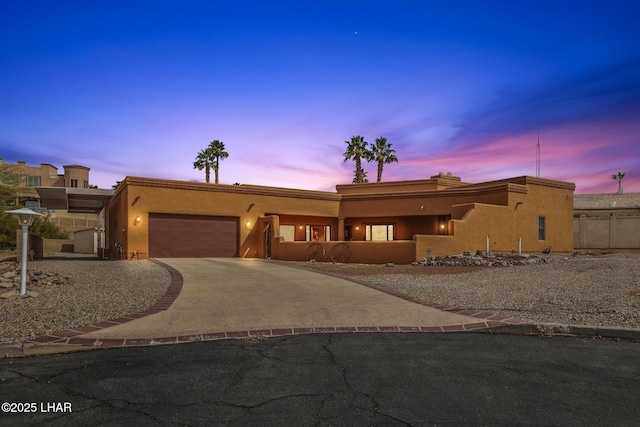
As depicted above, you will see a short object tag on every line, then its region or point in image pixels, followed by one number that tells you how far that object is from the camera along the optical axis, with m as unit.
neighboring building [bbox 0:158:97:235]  49.66
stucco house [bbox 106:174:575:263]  22.52
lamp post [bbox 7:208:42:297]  9.59
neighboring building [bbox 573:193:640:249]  31.06
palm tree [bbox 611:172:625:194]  81.19
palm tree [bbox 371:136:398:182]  49.12
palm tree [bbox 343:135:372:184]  49.31
